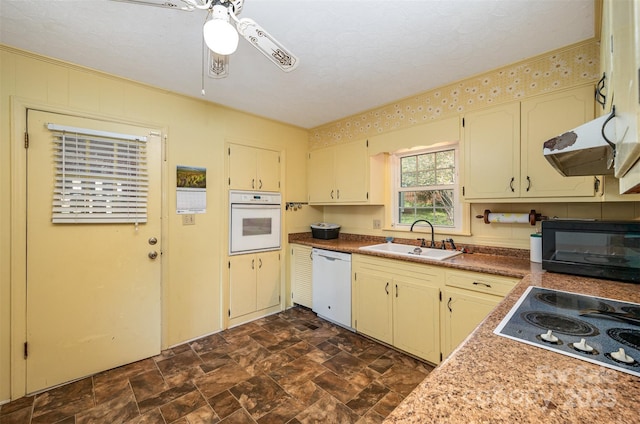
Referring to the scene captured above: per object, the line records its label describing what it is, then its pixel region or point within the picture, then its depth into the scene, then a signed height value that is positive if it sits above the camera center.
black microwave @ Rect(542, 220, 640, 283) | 1.46 -0.21
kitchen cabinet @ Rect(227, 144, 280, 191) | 3.02 +0.51
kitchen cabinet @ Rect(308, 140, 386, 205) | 3.09 +0.45
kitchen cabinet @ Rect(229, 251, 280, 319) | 3.01 -0.85
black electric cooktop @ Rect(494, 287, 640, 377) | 0.78 -0.41
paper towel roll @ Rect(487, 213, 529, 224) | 2.15 -0.05
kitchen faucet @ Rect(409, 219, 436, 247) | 2.70 -0.29
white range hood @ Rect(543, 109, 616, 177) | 0.90 +0.25
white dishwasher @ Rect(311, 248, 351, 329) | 2.86 -0.84
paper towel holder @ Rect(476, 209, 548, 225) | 2.11 -0.03
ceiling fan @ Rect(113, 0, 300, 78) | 1.07 +0.81
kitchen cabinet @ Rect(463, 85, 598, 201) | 1.82 +0.51
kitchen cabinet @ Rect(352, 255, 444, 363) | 2.20 -0.83
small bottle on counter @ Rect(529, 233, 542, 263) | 1.99 -0.26
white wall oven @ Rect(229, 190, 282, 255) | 3.02 -0.12
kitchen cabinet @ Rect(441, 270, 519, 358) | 1.87 -0.65
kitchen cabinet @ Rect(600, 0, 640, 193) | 0.47 +0.26
